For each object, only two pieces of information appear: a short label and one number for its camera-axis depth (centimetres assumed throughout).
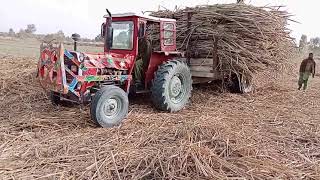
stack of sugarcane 560
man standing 758
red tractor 413
